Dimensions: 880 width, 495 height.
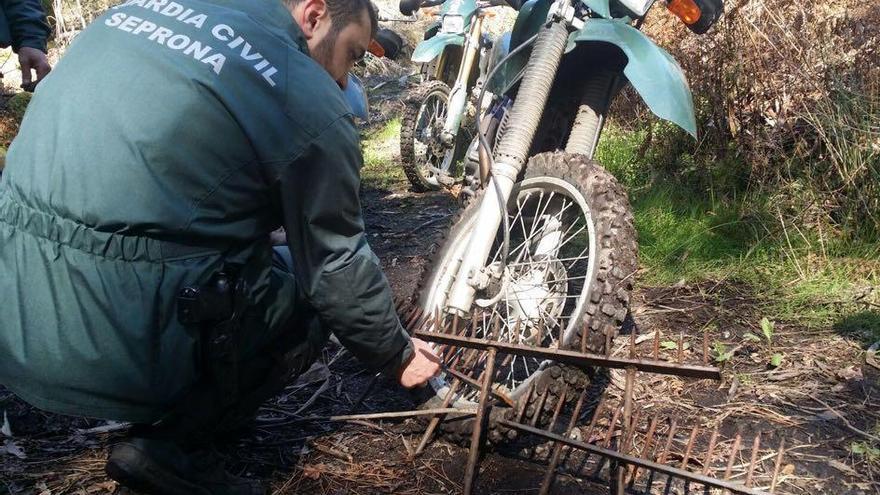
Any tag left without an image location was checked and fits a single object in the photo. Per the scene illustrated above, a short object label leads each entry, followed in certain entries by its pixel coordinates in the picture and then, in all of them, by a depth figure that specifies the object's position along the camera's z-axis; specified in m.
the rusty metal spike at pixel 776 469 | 1.66
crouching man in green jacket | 1.66
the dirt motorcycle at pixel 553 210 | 2.29
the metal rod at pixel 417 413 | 2.20
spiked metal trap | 1.70
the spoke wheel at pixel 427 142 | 5.04
